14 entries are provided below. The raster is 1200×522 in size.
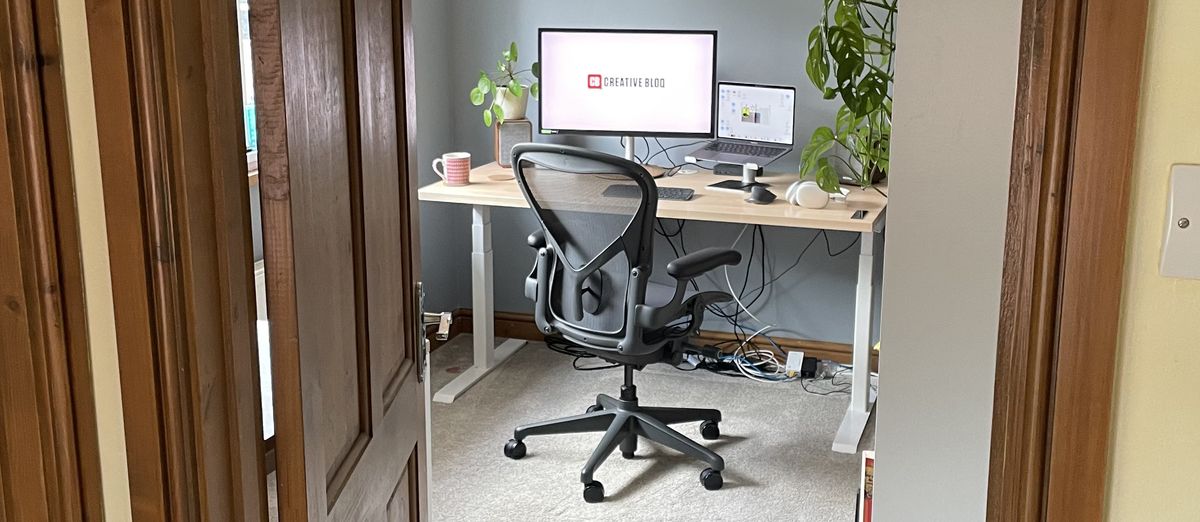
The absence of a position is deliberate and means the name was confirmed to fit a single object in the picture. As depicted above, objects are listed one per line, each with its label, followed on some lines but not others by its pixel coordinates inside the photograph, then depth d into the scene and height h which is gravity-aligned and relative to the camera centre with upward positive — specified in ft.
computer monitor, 12.75 -0.22
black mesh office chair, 10.04 -1.94
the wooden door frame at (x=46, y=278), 3.79 -0.72
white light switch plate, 3.12 -0.43
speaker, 13.51 -0.81
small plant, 13.33 -0.33
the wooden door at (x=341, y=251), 3.97 -0.74
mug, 12.91 -1.16
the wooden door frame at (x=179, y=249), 3.76 -0.62
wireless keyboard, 9.87 -1.08
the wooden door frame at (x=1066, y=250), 3.12 -0.51
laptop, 12.77 -0.68
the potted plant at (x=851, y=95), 8.36 -0.24
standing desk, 11.27 -1.50
